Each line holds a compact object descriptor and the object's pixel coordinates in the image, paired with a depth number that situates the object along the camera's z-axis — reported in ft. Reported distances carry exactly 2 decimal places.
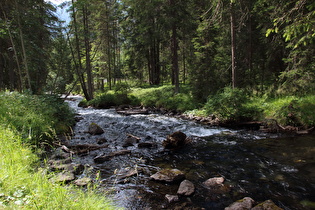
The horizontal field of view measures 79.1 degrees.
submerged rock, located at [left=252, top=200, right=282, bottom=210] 11.63
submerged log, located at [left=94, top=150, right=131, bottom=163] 20.08
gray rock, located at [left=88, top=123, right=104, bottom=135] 30.86
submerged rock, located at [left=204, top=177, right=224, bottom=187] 15.29
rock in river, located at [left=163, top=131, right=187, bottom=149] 24.38
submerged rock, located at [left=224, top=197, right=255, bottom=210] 12.01
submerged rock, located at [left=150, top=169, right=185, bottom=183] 15.78
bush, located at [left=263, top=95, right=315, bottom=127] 27.55
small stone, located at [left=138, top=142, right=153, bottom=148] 24.93
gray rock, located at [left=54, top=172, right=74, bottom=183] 14.53
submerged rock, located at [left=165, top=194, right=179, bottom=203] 13.23
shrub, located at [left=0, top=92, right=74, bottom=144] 20.04
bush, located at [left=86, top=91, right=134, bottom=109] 64.59
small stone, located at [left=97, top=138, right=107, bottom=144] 26.38
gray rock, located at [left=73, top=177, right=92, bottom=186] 13.89
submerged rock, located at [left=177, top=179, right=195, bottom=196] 13.98
